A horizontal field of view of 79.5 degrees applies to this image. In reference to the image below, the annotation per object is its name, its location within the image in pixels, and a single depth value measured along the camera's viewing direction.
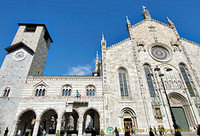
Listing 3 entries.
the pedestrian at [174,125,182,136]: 9.73
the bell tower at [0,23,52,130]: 17.02
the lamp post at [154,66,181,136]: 9.74
